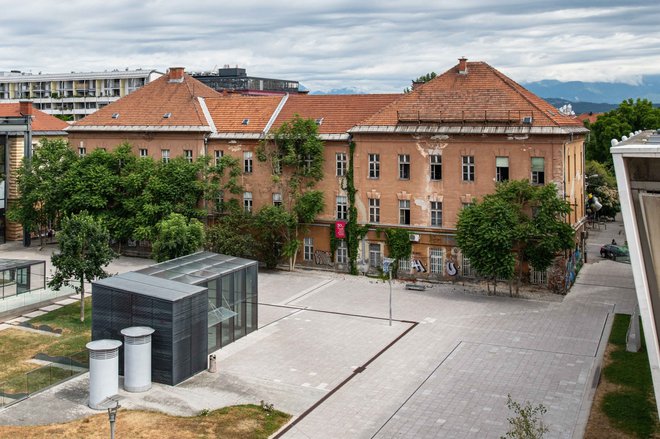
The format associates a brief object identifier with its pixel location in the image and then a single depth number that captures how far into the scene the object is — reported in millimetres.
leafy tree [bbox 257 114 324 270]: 48344
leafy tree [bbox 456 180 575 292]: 40750
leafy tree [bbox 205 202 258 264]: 48125
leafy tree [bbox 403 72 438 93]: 70950
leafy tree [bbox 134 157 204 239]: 50591
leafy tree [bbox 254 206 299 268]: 48094
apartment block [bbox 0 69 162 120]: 124625
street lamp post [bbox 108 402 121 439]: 19375
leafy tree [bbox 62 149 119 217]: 52188
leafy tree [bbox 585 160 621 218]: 67938
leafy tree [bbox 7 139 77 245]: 53188
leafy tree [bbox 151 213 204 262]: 39312
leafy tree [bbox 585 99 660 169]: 78562
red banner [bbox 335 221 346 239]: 48281
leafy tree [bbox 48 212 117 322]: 35562
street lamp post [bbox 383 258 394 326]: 44572
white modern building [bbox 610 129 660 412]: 17062
